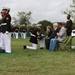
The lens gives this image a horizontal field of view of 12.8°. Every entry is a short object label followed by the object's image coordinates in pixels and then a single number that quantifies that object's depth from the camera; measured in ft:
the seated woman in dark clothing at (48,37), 57.61
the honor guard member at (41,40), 59.93
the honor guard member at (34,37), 56.34
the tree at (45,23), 202.08
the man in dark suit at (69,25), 54.65
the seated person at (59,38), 52.44
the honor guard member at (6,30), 46.69
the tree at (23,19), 243.40
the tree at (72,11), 143.02
